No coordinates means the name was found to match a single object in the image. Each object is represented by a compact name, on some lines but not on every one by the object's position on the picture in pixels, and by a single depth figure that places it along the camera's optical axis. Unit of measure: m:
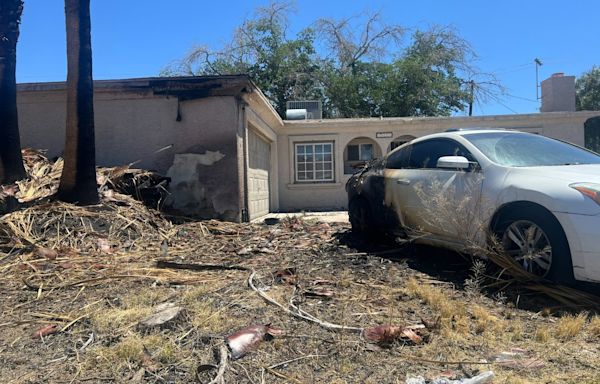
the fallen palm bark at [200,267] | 5.47
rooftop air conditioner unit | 18.00
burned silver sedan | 4.01
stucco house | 9.81
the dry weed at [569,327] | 3.47
